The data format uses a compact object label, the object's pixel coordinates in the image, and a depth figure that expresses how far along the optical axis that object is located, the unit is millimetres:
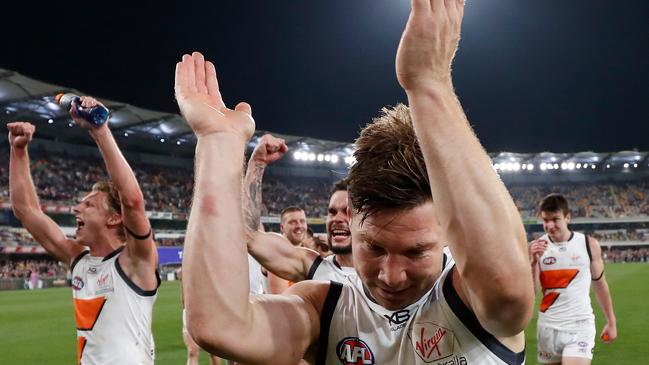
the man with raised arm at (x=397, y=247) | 1153
